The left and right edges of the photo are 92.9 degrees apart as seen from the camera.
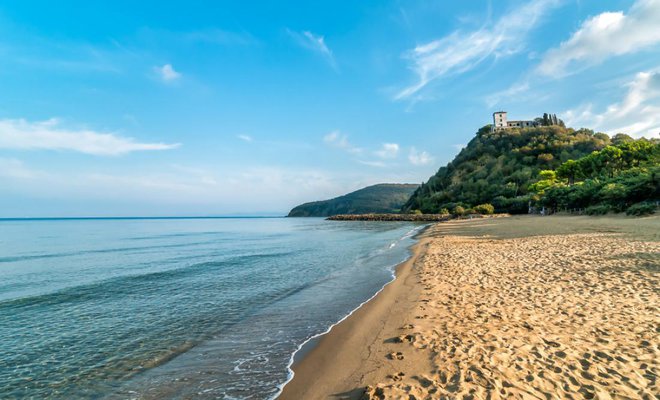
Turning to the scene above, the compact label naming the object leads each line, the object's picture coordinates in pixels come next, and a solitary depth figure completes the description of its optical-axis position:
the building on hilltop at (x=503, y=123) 178.80
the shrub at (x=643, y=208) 35.62
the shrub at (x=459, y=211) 100.62
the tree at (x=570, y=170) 75.31
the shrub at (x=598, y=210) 43.65
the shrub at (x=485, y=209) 94.88
